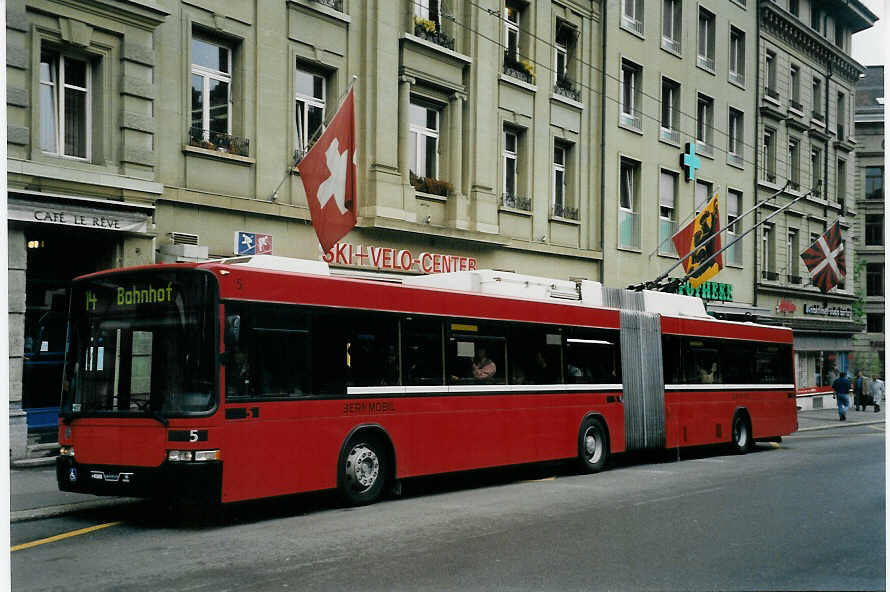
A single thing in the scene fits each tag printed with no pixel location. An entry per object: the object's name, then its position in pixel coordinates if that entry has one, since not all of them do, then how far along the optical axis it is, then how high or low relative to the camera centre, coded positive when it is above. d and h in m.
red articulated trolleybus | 10.19 -0.71
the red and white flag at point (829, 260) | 25.86 +1.66
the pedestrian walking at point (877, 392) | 33.99 -2.54
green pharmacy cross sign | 32.66 +5.38
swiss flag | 16.94 +2.52
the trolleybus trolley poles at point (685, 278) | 24.45 +1.09
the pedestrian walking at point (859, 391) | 35.03 -2.54
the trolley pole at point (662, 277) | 23.62 +1.07
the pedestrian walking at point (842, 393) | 33.06 -2.48
